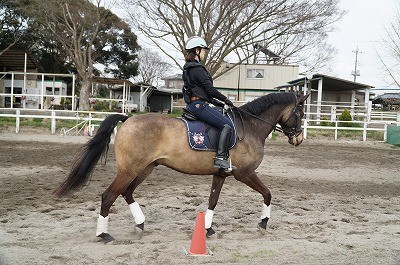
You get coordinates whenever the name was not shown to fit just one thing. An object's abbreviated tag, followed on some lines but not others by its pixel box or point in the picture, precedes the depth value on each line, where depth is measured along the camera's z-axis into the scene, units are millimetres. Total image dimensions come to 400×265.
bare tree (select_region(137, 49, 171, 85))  60625
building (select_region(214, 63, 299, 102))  44781
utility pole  75319
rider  5742
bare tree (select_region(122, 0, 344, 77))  29000
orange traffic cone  4898
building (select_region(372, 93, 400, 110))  63750
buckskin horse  5523
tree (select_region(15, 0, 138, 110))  31016
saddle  5770
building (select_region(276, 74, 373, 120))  29869
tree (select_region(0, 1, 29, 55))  39031
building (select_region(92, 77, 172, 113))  47250
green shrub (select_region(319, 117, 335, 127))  26312
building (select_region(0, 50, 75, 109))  34844
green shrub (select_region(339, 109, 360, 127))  25734
